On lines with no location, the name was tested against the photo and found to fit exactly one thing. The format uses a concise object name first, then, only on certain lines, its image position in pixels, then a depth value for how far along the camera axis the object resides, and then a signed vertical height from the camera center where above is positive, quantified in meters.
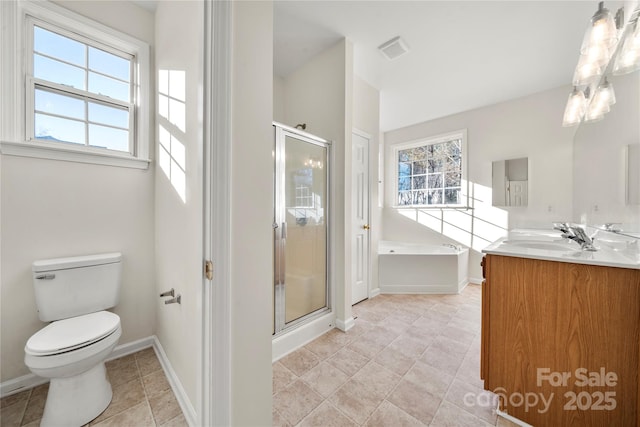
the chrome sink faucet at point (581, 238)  1.34 -0.16
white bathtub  3.07 -0.82
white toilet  1.16 -0.67
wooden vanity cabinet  0.99 -0.63
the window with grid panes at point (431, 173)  3.82 +0.72
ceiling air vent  2.14 +1.62
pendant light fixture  1.15 +0.93
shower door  1.90 -0.13
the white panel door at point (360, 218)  2.73 -0.06
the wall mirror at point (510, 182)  3.17 +0.45
